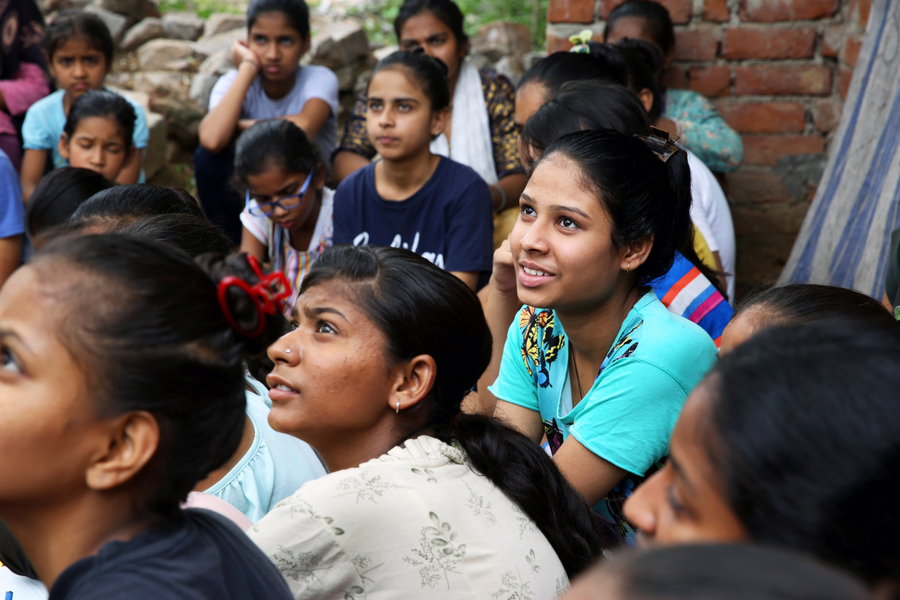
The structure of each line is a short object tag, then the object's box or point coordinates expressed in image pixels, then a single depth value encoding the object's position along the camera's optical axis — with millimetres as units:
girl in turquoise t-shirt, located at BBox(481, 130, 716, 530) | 1861
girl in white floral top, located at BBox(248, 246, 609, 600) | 1363
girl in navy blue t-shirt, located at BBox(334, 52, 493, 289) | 3262
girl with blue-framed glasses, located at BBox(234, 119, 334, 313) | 3539
